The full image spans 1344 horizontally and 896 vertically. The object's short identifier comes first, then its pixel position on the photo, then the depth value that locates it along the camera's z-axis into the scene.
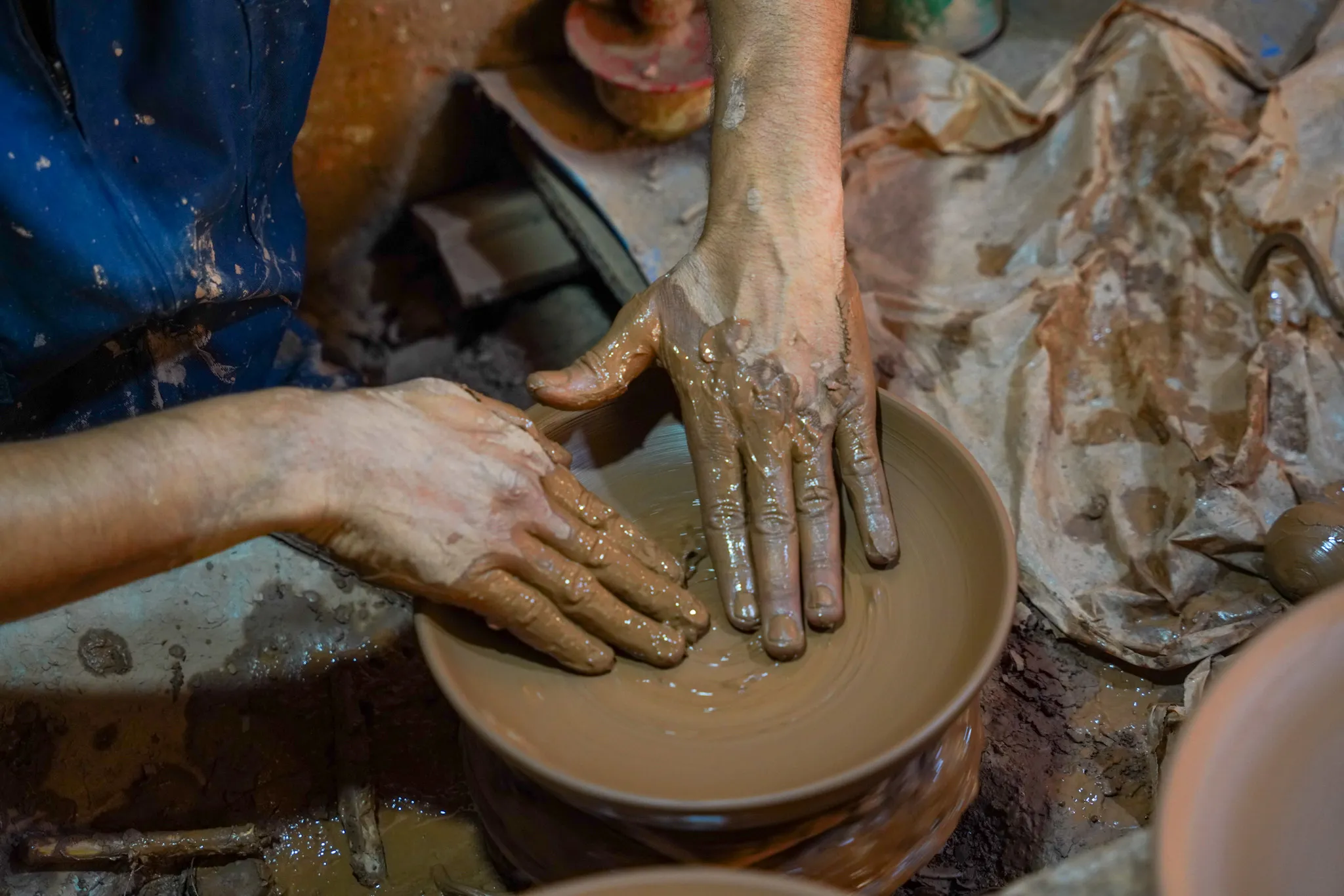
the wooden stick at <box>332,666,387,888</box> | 0.97
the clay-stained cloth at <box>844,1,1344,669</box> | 1.02
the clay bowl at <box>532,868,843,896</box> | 0.71
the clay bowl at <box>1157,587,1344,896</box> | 0.68
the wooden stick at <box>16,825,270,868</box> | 0.94
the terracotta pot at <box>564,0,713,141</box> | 1.20
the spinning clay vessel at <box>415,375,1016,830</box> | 0.81
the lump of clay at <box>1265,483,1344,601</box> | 0.96
